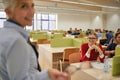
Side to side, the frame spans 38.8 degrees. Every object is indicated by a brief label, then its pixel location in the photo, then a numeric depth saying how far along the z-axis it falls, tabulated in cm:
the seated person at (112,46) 398
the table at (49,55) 440
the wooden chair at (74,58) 330
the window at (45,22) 1681
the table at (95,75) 213
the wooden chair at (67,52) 410
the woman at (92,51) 307
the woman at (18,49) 72
